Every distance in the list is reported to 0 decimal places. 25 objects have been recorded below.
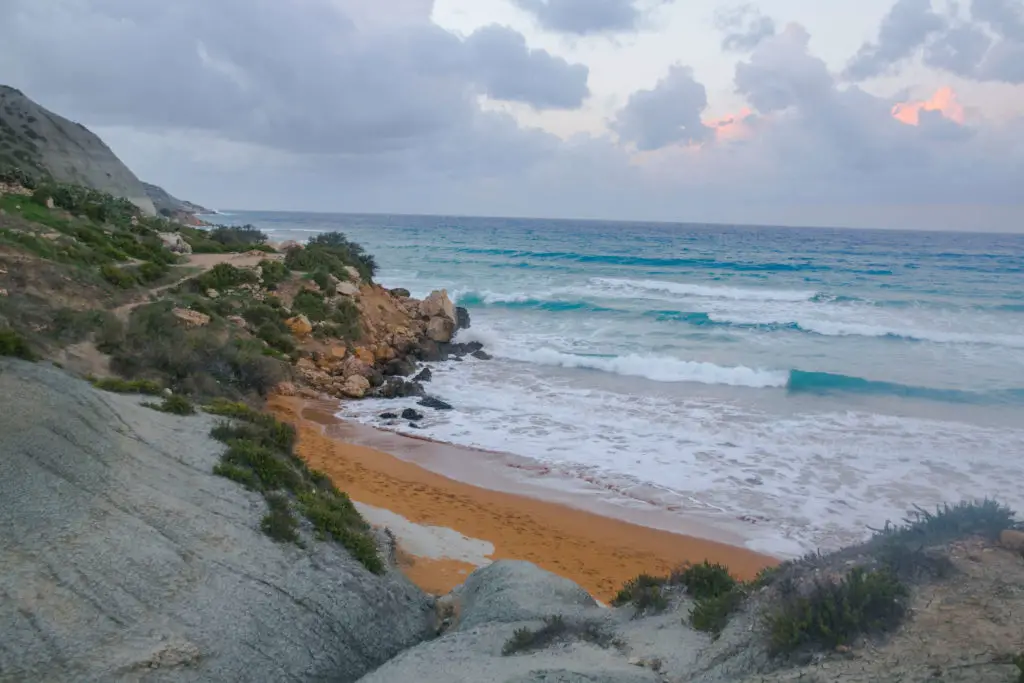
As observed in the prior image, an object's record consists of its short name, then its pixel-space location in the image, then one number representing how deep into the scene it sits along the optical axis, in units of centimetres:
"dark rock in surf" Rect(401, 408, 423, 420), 1636
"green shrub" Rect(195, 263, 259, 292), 2089
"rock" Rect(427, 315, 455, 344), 2466
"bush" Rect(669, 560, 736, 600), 659
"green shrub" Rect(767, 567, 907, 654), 471
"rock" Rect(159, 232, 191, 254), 2538
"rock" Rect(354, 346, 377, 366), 2058
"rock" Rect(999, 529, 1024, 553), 539
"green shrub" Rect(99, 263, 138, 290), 1742
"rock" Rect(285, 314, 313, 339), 2034
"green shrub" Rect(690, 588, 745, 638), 582
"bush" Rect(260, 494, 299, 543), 698
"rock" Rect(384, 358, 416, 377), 2045
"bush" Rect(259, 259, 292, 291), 2259
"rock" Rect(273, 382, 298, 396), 1694
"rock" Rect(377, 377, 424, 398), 1839
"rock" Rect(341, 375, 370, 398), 1817
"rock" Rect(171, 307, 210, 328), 1659
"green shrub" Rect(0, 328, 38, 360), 752
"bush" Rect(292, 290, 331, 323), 2162
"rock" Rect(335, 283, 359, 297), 2375
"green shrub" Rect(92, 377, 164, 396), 917
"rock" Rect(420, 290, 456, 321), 2578
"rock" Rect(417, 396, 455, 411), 1739
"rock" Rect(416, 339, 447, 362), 2294
